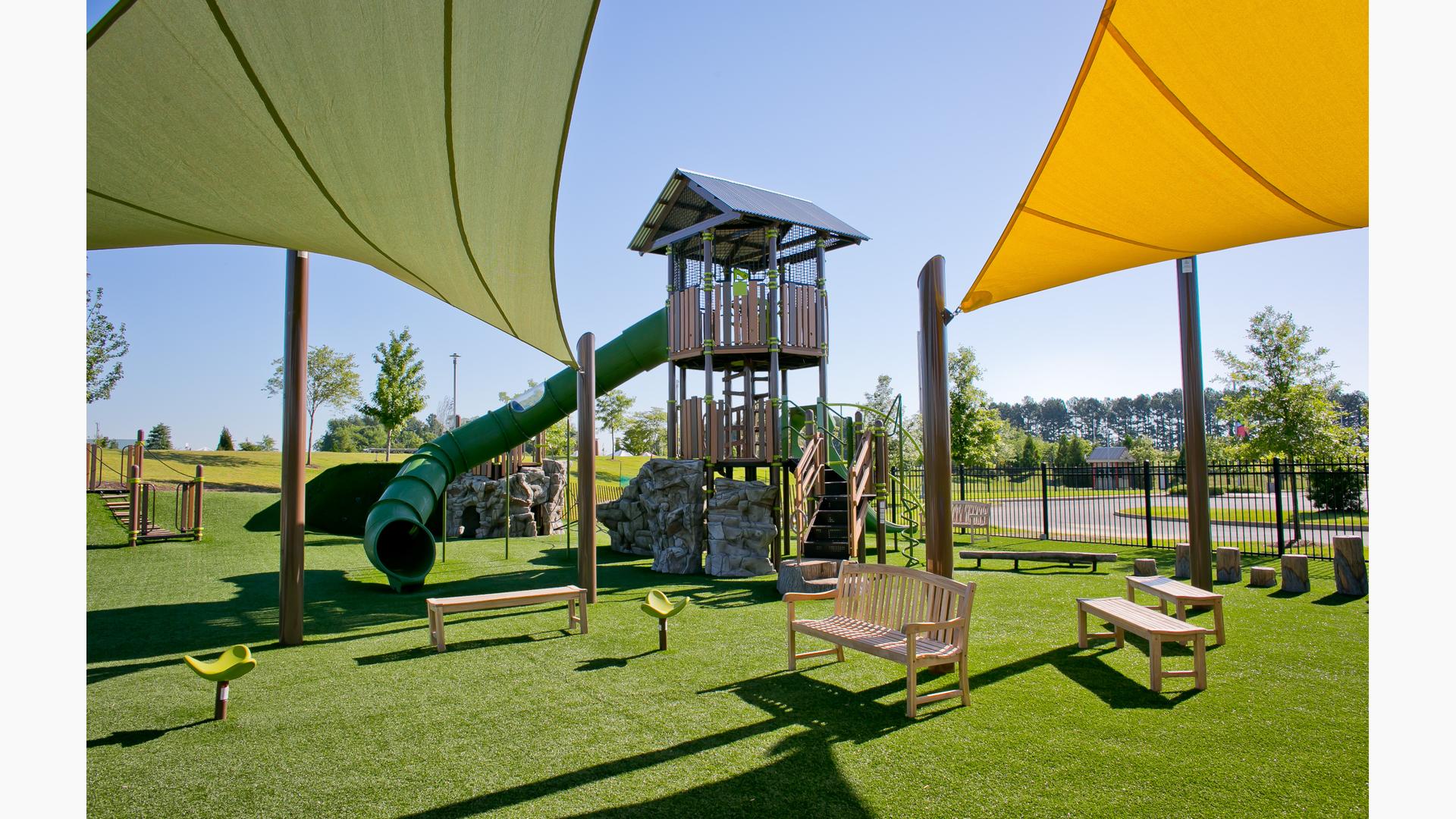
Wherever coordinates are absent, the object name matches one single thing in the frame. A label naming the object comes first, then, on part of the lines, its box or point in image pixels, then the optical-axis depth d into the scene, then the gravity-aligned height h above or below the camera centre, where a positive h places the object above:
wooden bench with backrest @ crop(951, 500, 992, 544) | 15.64 -1.55
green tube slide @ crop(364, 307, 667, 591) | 11.70 +0.13
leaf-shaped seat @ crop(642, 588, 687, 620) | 6.60 -1.41
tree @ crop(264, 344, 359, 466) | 39.88 +3.54
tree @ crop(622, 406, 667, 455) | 42.41 +0.60
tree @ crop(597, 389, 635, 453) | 44.06 +2.29
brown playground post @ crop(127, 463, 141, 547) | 13.42 -0.97
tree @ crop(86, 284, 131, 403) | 21.25 +2.73
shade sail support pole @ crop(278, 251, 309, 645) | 6.96 +0.02
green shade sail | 2.82 +1.46
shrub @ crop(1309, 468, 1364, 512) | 19.83 -1.39
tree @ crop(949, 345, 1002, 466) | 27.03 +0.87
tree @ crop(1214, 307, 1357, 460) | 15.64 +0.80
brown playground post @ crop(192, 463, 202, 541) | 14.72 -1.15
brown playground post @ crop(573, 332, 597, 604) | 8.55 -0.19
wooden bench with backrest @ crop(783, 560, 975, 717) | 4.93 -1.28
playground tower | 13.05 +2.26
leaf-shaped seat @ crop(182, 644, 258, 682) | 4.72 -1.37
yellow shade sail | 3.18 +1.54
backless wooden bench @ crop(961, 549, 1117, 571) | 11.59 -1.79
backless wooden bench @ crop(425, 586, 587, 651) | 6.94 -1.51
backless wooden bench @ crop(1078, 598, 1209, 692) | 5.12 -1.33
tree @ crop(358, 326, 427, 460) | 30.34 +2.41
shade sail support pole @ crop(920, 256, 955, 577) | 5.74 +0.18
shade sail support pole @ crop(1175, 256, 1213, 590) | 7.05 +0.05
